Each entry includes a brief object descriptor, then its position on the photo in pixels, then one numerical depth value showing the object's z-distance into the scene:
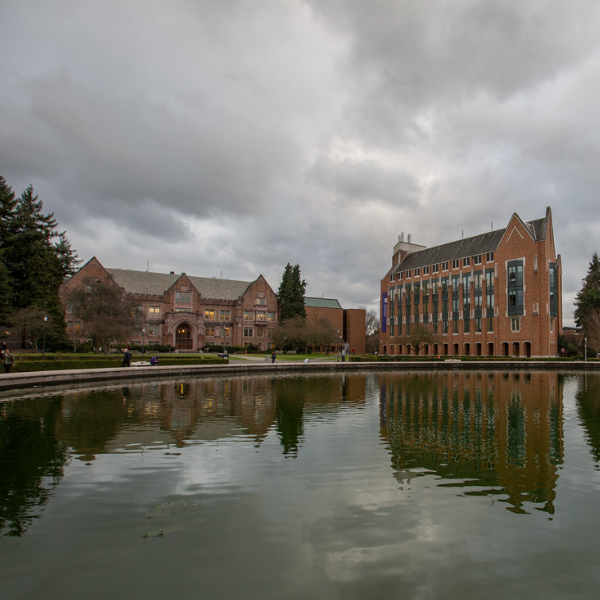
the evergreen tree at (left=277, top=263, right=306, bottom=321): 84.56
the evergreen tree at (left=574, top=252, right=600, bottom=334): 78.69
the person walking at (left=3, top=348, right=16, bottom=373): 28.85
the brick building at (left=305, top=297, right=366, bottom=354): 100.81
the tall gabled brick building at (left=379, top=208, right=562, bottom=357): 72.12
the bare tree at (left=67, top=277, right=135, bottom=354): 46.94
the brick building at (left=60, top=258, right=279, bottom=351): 77.75
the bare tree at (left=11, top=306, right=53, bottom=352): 46.41
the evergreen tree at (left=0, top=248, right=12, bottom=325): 48.91
